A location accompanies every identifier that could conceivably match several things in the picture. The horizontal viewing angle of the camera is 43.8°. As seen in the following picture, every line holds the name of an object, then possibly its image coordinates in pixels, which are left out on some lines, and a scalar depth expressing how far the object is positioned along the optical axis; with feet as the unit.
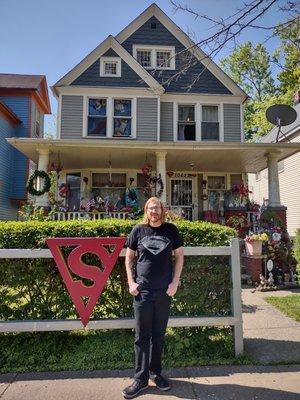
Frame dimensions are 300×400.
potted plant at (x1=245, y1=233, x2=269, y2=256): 28.64
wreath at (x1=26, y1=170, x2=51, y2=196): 37.42
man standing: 11.19
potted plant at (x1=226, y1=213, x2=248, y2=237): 36.30
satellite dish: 43.52
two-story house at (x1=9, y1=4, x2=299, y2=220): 48.11
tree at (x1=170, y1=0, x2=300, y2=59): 13.67
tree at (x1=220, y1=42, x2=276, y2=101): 112.37
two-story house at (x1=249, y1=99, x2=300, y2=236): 61.57
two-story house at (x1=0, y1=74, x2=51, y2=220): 55.52
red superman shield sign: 13.38
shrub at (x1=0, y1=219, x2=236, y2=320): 13.84
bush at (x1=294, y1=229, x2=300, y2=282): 21.59
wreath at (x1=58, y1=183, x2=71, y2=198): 44.93
